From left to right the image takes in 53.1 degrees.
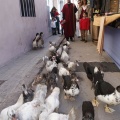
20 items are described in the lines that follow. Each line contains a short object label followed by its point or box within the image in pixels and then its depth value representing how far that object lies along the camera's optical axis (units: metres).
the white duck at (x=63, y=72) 2.47
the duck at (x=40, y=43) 5.06
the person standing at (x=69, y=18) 5.86
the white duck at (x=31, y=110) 1.48
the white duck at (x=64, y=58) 3.33
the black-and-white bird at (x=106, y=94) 1.67
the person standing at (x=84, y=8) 5.93
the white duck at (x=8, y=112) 1.52
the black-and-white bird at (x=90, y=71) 2.40
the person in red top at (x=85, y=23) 5.61
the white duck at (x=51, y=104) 1.47
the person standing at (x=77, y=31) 7.41
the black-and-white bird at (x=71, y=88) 1.93
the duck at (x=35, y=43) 4.94
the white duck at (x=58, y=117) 1.41
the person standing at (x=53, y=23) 8.12
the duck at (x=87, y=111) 1.43
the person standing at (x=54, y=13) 8.10
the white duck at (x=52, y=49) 4.13
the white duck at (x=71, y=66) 2.79
